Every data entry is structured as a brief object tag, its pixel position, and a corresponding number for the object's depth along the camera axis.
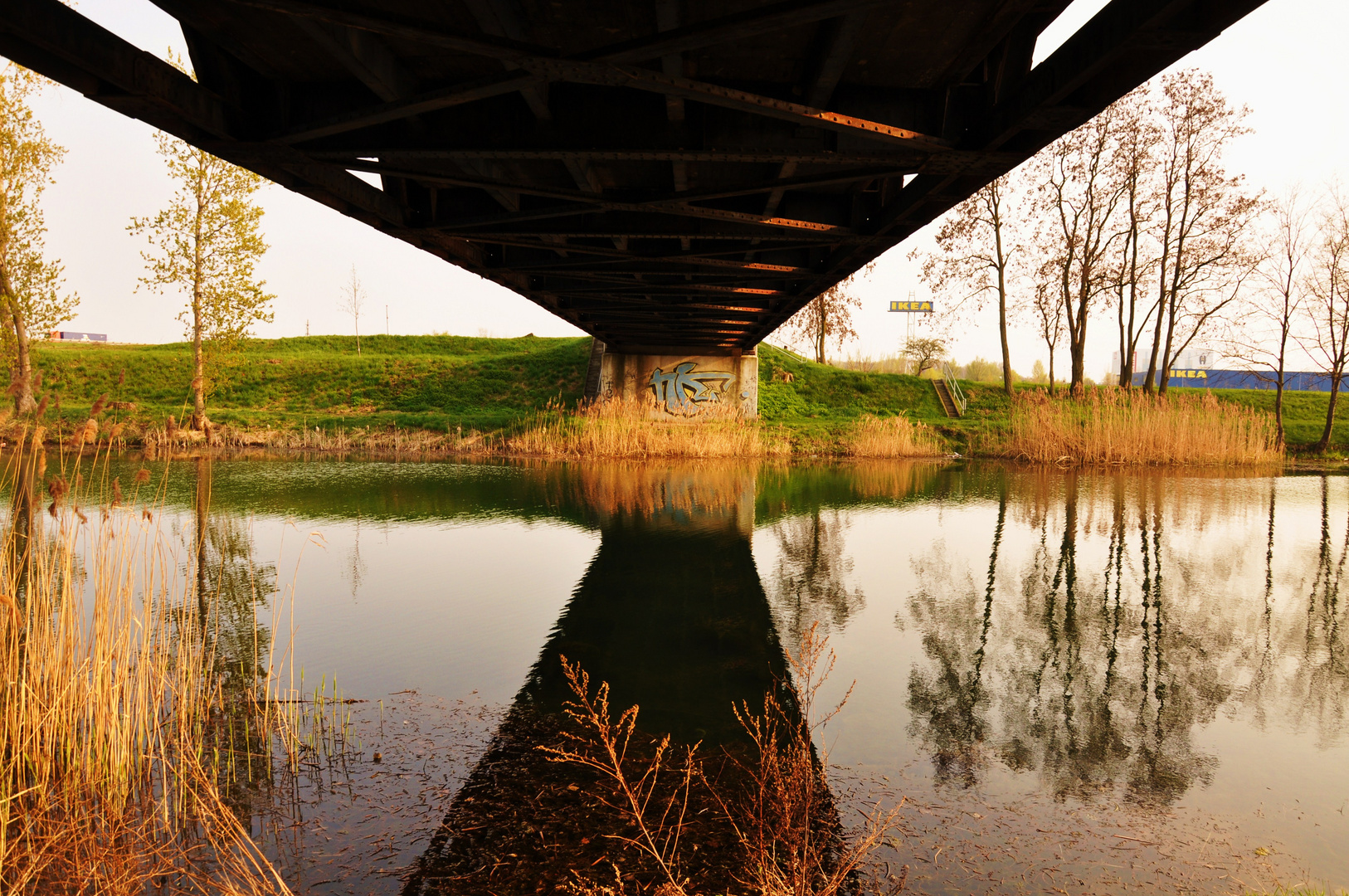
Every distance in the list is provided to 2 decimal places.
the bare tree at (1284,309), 28.77
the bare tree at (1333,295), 27.58
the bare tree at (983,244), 33.03
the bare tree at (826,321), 42.04
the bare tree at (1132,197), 30.12
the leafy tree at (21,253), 23.64
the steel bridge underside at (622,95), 4.11
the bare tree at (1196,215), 29.47
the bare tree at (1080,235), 31.00
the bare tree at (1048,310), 33.25
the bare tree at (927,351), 41.34
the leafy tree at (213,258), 23.19
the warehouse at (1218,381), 52.72
